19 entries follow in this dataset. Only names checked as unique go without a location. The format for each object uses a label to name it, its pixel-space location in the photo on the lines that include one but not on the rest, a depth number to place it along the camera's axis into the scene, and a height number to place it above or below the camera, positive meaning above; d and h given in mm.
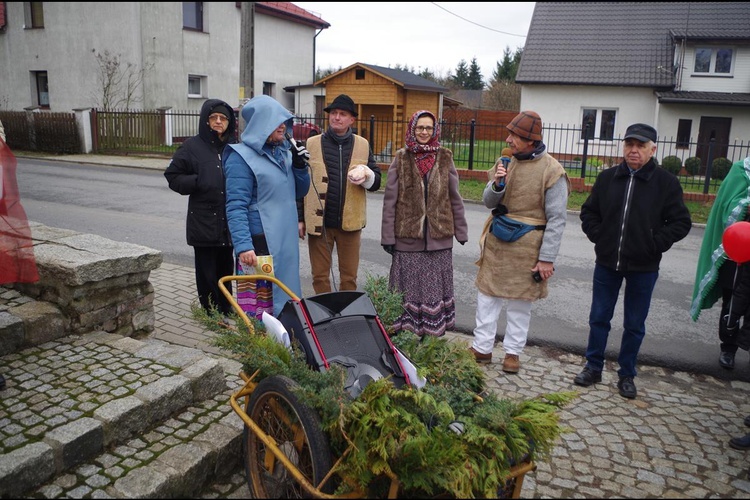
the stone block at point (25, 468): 2729 -1524
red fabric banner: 3684 -604
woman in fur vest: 4801 -612
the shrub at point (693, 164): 19516 -255
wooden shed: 23719 +2174
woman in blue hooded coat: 4297 -340
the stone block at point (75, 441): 2988 -1515
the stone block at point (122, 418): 3240 -1507
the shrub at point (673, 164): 19453 -266
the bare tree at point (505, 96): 39094 +3510
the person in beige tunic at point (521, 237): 4555 -640
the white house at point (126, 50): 24234 +3684
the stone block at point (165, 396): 3502 -1492
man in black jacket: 4352 -565
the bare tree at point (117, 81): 24172 +2273
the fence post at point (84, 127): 21250 +342
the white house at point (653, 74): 23797 +3234
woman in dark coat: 4906 -295
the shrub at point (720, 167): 17531 -285
